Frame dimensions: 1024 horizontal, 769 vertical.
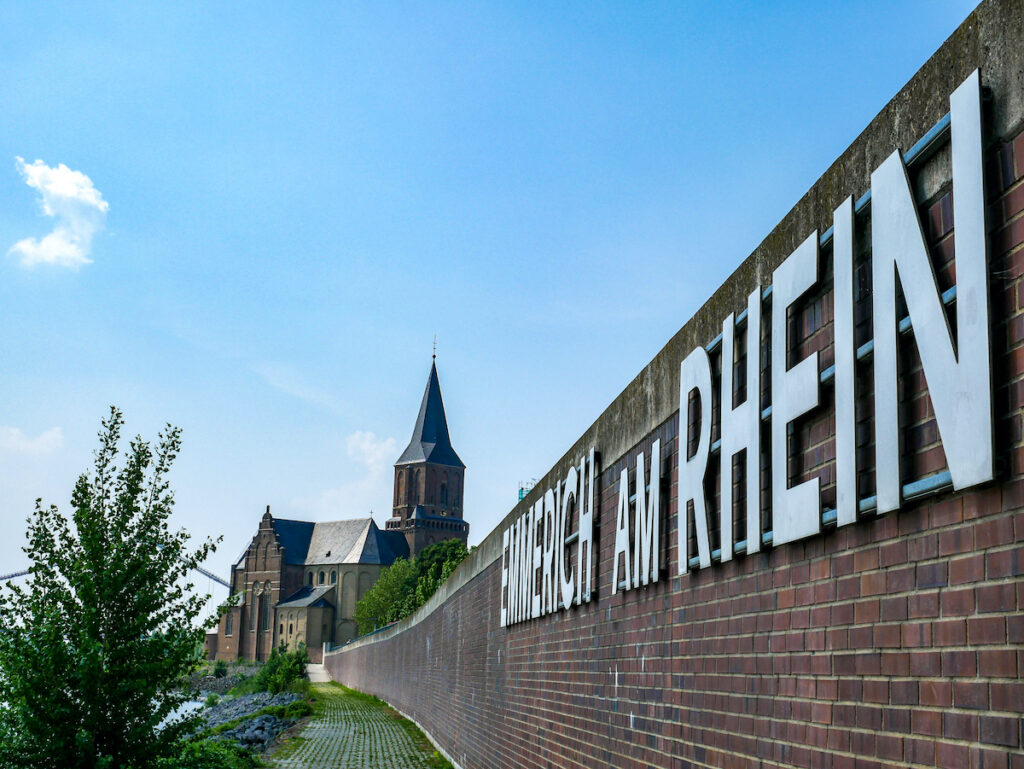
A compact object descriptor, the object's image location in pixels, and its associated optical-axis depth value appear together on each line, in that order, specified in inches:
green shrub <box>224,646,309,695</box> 1795.0
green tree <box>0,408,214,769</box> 363.3
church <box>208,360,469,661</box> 4242.1
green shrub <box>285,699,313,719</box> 1151.6
